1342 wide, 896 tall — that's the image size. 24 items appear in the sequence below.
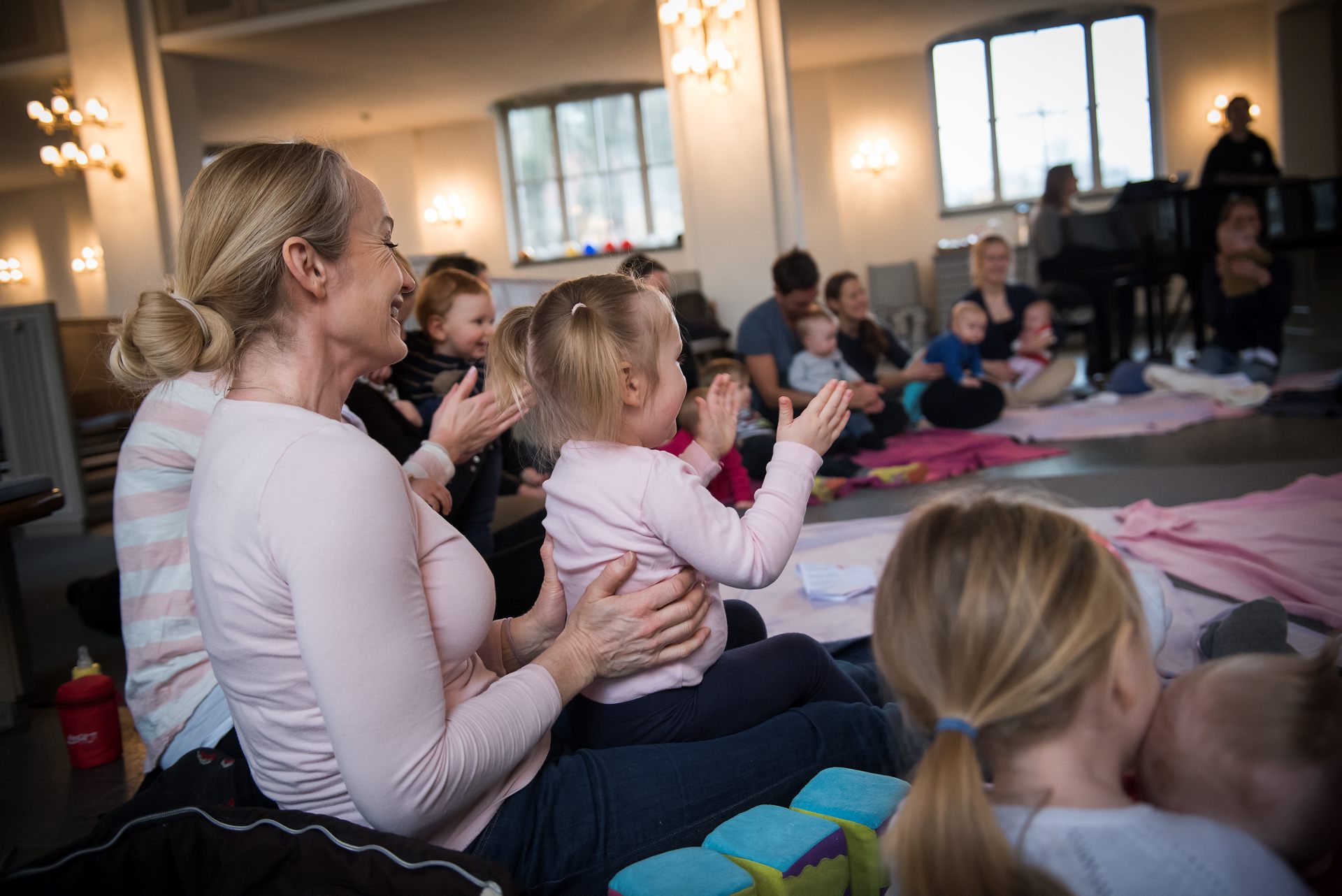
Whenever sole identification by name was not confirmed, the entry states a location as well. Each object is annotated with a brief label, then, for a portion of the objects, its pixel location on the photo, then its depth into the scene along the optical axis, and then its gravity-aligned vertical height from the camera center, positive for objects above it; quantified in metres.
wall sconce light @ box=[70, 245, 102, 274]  14.80 +1.45
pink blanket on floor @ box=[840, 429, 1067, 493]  4.36 -0.84
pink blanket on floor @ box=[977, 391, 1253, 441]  4.86 -0.85
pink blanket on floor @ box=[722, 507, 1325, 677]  2.00 -0.81
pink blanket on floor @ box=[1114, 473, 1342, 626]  2.27 -0.78
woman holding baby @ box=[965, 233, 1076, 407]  6.00 -0.44
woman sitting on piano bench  7.00 -0.14
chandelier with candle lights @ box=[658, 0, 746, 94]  6.63 +1.71
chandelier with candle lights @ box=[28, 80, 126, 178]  7.71 +1.84
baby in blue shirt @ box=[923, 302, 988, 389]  5.51 -0.42
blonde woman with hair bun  0.95 -0.27
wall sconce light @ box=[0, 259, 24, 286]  15.09 +1.46
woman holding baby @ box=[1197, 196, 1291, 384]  6.21 -0.34
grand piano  6.38 +0.03
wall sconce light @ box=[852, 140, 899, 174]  12.09 +1.44
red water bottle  2.20 -0.78
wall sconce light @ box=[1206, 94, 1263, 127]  11.20 +1.41
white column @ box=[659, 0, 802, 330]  6.77 +0.86
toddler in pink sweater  1.35 -0.27
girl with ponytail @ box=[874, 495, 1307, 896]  0.78 -0.38
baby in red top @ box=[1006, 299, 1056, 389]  6.02 -0.44
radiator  5.62 -0.25
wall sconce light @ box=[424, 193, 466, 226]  13.32 +1.47
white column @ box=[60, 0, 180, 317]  7.86 +1.67
